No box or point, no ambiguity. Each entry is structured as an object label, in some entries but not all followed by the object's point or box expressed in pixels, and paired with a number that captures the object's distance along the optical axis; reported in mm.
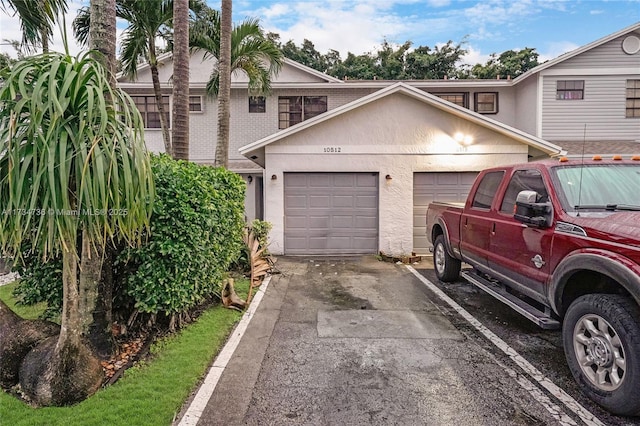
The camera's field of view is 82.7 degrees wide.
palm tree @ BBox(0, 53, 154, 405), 2715
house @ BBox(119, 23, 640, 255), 10383
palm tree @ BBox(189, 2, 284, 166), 10500
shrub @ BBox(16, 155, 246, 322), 4113
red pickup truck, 2914
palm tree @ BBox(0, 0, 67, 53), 5059
